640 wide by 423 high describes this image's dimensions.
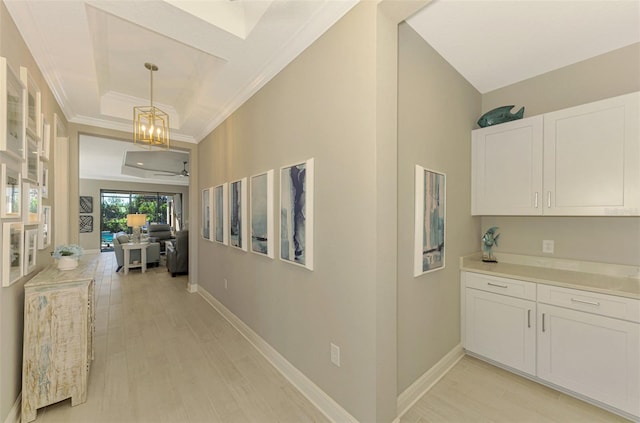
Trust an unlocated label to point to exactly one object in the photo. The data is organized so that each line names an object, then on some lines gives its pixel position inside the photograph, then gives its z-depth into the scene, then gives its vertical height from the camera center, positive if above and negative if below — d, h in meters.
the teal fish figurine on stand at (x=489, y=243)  2.71 -0.32
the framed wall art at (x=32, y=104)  1.86 +0.81
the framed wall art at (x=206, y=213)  4.04 -0.03
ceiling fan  7.16 +1.13
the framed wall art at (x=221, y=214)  3.47 -0.04
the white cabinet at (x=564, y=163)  1.97 +0.42
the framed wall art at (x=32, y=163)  1.90 +0.36
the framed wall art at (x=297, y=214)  1.99 -0.02
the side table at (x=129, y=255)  6.28 -1.06
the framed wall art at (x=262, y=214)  2.47 -0.03
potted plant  2.25 -0.39
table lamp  7.10 -0.27
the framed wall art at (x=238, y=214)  2.97 -0.03
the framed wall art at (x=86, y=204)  9.59 +0.24
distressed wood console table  1.81 -0.92
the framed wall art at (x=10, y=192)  1.53 +0.12
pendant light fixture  2.70 +0.80
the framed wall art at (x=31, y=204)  1.91 +0.05
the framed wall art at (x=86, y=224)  9.61 -0.48
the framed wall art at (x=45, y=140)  2.38 +0.64
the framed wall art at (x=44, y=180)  2.34 +0.28
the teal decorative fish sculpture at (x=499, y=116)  2.56 +0.93
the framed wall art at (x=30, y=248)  1.87 -0.28
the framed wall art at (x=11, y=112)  1.48 +0.59
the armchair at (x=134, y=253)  6.52 -1.03
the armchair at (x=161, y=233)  8.55 -0.71
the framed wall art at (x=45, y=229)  2.25 -0.16
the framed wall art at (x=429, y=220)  1.98 -0.07
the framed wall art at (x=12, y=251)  1.57 -0.26
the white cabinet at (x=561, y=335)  1.79 -0.95
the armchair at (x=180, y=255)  5.72 -0.95
